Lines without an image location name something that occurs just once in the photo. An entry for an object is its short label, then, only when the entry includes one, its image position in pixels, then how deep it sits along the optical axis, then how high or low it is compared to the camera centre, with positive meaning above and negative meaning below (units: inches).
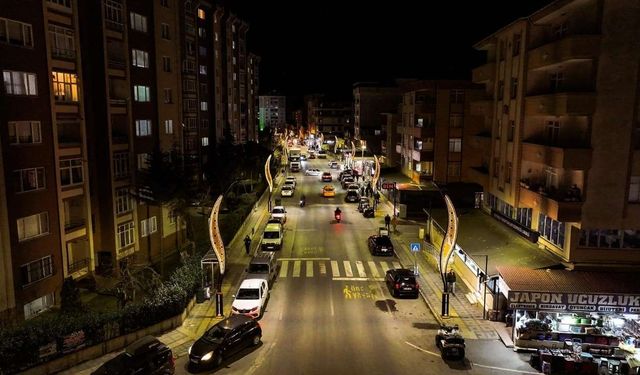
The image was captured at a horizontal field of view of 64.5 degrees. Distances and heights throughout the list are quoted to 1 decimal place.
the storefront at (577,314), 946.1 -377.9
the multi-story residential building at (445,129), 2453.2 -41.2
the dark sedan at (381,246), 1674.5 -413.5
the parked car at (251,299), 1116.5 -401.8
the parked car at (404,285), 1267.2 -409.9
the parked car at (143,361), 821.2 -395.5
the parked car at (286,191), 2876.2 -401.3
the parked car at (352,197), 2717.8 -407.0
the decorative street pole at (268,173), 2381.9 -244.4
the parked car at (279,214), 2117.9 -394.2
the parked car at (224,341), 885.2 -400.4
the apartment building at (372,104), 4606.3 +150.0
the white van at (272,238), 1728.6 -403.8
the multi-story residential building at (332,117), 6501.0 +44.7
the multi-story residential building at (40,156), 1090.7 -83.9
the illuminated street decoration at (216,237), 1137.7 -262.5
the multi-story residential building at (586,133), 1012.5 -25.9
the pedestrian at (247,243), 1680.6 -404.5
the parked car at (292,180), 3115.2 -370.5
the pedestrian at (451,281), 1272.1 -399.8
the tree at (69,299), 1099.9 -388.9
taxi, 2881.4 -401.2
